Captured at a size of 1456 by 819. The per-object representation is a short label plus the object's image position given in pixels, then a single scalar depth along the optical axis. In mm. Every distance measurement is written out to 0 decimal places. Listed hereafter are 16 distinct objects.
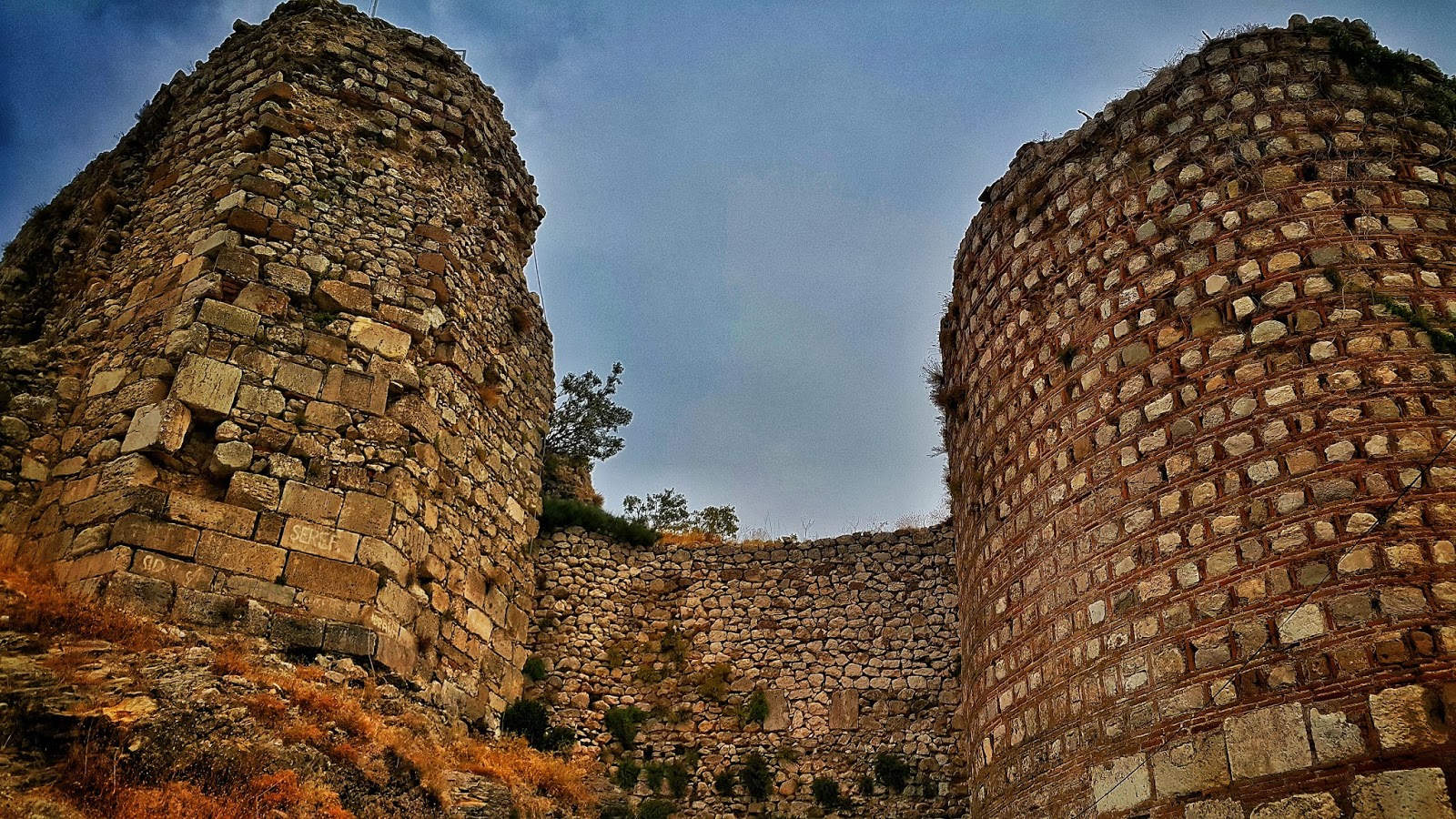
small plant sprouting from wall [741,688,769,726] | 12430
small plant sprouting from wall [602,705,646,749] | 12245
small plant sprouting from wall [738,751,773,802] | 11852
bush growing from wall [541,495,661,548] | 13539
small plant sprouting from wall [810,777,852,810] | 11672
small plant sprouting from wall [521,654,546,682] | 12273
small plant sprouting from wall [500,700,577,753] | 11555
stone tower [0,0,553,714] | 8797
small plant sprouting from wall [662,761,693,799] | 11883
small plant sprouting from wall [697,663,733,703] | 12672
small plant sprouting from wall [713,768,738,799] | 11914
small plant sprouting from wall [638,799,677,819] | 11516
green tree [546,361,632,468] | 22547
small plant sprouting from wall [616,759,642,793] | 11852
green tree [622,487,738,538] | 20109
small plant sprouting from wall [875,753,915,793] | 11688
